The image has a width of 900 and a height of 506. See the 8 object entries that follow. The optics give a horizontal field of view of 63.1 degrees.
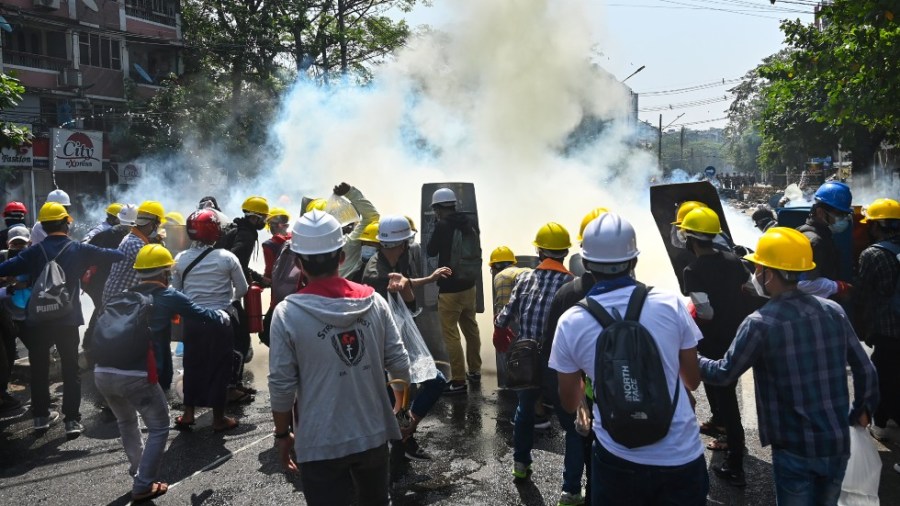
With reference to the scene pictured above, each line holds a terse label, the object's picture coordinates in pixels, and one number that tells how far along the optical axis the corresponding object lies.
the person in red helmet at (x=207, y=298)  5.62
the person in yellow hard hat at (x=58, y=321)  5.88
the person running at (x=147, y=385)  4.47
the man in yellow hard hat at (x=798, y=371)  3.00
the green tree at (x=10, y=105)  7.60
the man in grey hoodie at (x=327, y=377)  2.93
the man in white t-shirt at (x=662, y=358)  2.62
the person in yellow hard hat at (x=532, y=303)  4.48
